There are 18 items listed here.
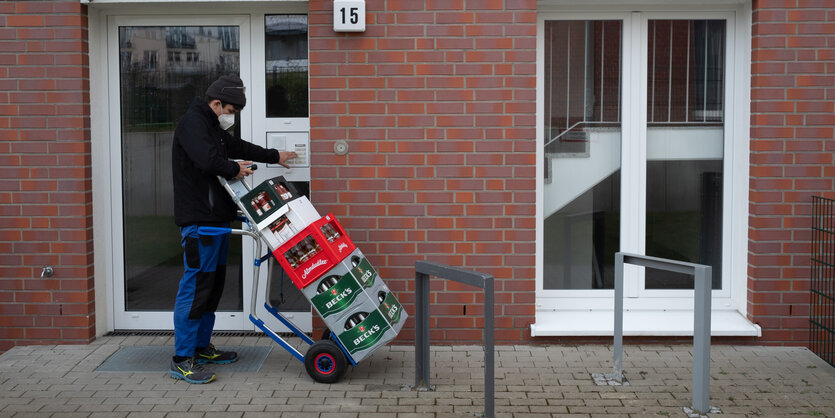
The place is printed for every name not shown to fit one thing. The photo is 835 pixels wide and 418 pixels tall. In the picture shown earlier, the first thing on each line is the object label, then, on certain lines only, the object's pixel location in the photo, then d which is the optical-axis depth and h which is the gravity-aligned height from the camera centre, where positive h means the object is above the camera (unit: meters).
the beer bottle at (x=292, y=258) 5.57 -0.63
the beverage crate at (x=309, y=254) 5.52 -0.60
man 5.80 -0.34
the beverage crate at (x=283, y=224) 5.56 -0.42
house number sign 6.38 +0.98
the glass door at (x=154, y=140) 6.91 +0.12
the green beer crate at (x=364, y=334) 5.62 -1.10
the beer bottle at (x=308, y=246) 5.56 -0.55
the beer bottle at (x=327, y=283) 5.57 -0.78
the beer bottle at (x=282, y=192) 5.64 -0.23
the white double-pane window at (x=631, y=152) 6.84 +0.02
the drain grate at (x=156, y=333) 7.02 -1.37
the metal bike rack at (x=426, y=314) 4.85 -0.92
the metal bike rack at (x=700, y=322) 5.04 -0.93
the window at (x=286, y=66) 6.88 +0.68
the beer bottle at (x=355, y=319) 5.61 -1.01
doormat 6.15 -1.42
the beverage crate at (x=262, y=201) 5.59 -0.28
